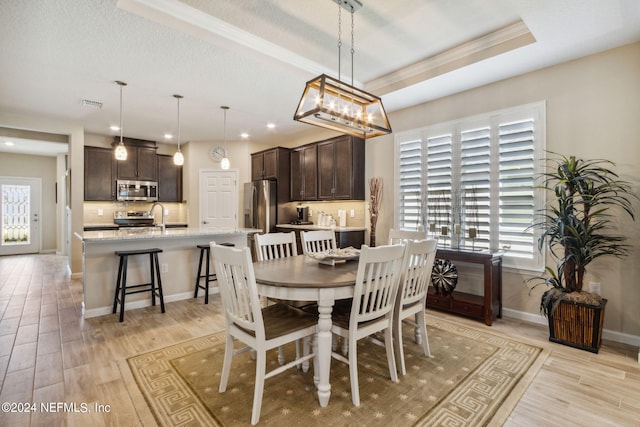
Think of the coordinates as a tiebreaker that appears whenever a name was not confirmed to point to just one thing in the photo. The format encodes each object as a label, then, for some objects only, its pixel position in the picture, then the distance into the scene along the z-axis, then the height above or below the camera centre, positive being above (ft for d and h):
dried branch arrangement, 15.38 +0.31
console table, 10.67 -3.28
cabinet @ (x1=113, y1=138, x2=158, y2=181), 21.16 +3.25
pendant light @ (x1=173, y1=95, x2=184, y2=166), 13.88 +2.29
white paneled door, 22.25 +0.77
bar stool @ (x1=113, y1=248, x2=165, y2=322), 11.23 -2.79
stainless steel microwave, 20.94 +1.25
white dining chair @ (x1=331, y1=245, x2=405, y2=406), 6.25 -2.06
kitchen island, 11.55 -2.18
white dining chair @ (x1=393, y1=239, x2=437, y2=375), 7.37 -1.99
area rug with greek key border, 5.95 -4.01
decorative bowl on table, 8.29 -1.30
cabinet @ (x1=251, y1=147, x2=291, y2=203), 19.81 +2.72
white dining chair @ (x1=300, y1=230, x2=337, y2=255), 10.51 -1.14
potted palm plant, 8.79 -0.93
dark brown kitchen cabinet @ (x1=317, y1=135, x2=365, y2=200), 16.14 +2.22
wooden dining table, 6.19 -1.72
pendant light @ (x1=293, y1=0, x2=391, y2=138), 7.55 +2.67
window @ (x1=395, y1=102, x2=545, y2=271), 11.02 +1.15
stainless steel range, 20.85 -0.73
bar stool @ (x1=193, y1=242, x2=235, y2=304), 13.15 -2.93
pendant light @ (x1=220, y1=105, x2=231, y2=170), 15.16 +2.37
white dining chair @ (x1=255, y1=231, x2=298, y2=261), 9.28 -1.06
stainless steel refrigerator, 19.49 +0.24
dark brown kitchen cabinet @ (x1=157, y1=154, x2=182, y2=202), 22.75 +2.14
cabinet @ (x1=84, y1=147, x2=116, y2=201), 19.92 +2.23
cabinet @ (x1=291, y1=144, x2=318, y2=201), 18.26 +2.24
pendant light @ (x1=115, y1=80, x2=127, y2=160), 12.66 +2.32
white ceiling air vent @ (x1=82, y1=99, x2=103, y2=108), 14.02 +4.86
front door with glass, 25.41 -0.59
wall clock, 22.47 +4.08
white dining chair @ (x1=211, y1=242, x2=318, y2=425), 5.76 -2.41
